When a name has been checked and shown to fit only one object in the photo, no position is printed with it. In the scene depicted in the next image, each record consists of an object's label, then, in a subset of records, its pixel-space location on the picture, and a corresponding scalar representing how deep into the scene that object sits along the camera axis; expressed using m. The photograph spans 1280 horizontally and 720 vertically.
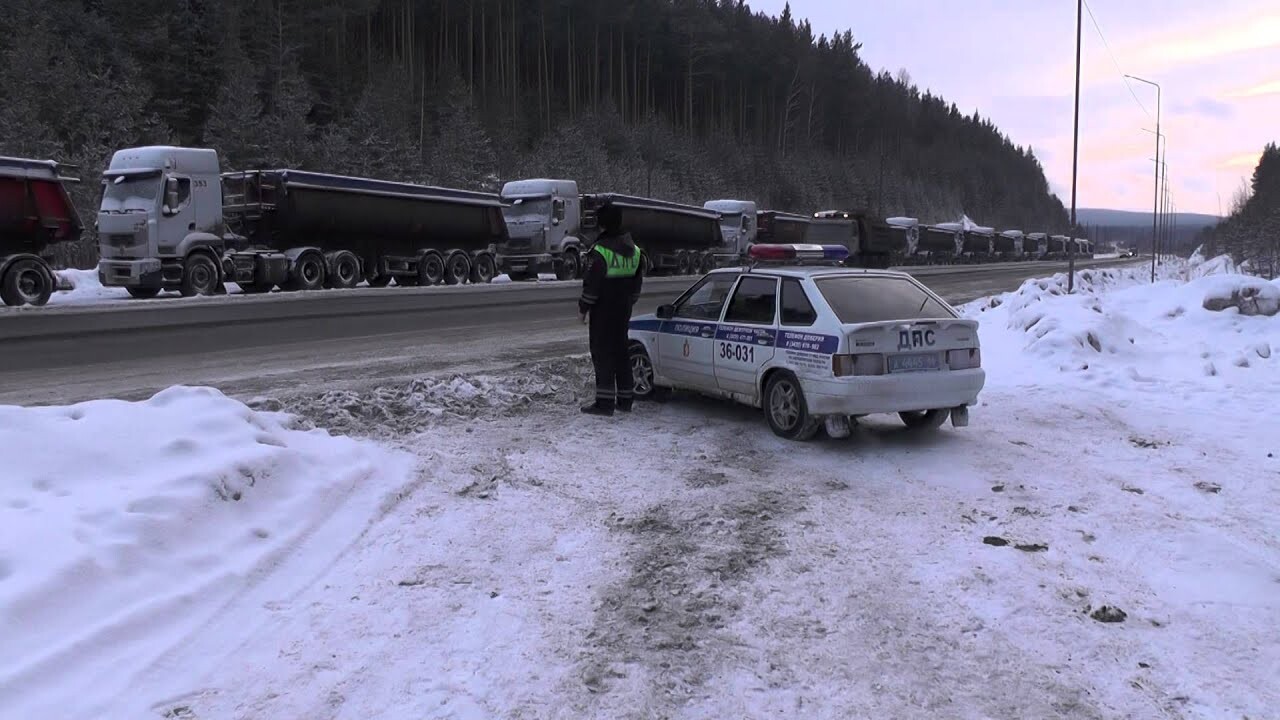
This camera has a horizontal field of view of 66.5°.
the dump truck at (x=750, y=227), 43.38
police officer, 8.93
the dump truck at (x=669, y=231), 35.28
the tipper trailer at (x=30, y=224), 18.72
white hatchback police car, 7.57
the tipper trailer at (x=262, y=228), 22.14
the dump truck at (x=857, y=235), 43.81
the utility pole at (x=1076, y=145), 24.11
